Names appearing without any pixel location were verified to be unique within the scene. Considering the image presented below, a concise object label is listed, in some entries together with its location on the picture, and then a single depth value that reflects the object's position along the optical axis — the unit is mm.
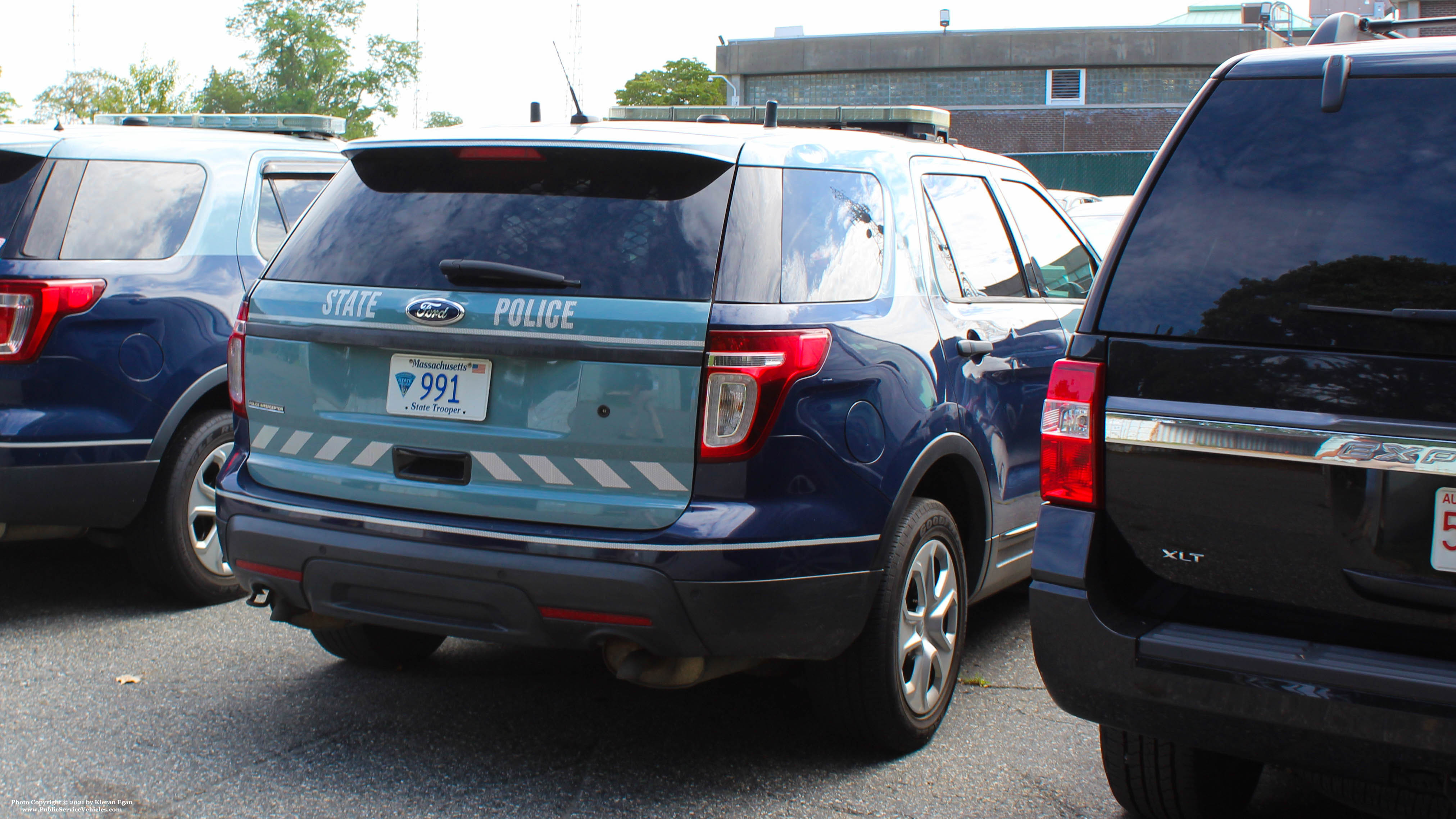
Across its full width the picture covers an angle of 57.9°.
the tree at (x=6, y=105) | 59219
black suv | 2396
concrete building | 46500
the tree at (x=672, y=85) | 79000
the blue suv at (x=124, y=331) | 4766
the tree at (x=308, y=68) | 85188
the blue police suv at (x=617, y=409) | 3195
